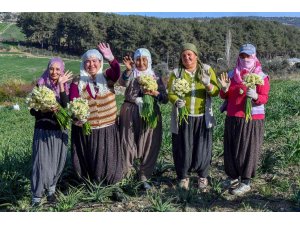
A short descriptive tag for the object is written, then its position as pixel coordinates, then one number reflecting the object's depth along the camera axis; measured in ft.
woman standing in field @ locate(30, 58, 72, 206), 14.33
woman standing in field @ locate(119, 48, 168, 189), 15.23
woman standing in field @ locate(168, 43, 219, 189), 14.94
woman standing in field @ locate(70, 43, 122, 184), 14.71
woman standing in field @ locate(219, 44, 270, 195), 14.60
